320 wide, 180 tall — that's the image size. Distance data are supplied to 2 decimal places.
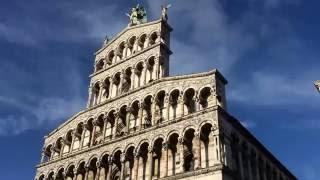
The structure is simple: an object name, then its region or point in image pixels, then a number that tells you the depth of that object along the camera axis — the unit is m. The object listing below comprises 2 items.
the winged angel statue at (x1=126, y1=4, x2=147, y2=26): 35.84
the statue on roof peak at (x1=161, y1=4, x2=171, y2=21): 32.54
